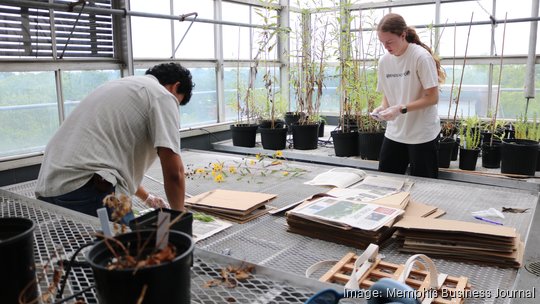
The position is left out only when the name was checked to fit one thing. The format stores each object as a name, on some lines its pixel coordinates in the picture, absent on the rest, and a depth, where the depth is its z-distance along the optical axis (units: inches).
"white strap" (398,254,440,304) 48.1
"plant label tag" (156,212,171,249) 30.4
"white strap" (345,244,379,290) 56.1
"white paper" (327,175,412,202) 95.0
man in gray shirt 70.3
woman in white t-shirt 117.0
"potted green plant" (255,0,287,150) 195.9
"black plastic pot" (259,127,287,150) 194.5
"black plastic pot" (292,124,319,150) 192.5
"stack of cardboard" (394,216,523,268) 64.4
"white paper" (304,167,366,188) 113.0
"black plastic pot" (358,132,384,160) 171.3
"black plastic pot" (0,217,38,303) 30.5
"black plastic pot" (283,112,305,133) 222.1
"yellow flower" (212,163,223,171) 132.4
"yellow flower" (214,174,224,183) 118.9
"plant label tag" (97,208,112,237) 36.2
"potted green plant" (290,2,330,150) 194.2
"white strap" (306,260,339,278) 60.6
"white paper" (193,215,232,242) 76.0
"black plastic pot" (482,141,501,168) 163.0
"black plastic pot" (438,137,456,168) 161.9
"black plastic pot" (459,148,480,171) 158.0
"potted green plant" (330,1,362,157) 181.0
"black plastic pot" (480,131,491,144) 172.4
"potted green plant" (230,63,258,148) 200.4
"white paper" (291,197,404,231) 72.6
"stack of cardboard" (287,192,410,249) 70.6
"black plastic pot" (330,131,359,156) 180.1
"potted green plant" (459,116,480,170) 158.6
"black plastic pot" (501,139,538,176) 145.9
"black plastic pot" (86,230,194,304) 26.8
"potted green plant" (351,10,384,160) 172.2
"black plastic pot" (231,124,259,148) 199.2
